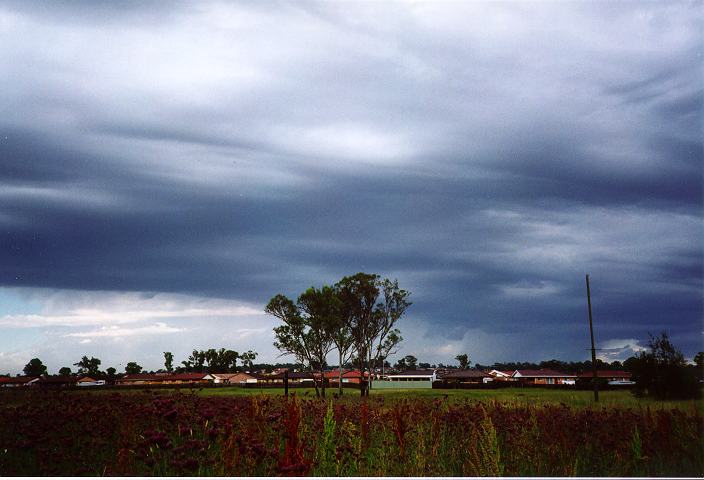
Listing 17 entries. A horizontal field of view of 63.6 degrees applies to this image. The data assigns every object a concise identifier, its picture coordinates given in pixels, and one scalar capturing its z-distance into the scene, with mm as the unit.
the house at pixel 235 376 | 102694
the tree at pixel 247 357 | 104438
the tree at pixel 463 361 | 134625
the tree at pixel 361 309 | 53625
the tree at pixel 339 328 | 49719
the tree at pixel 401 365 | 112150
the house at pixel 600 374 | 91975
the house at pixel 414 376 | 110375
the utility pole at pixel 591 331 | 29603
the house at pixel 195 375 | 73600
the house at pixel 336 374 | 84062
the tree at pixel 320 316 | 49281
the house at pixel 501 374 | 115500
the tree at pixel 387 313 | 55375
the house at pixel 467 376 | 103188
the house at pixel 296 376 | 106238
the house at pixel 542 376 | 105294
